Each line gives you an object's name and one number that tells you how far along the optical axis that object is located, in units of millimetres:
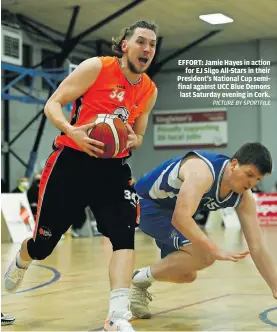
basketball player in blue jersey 4199
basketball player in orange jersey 4305
